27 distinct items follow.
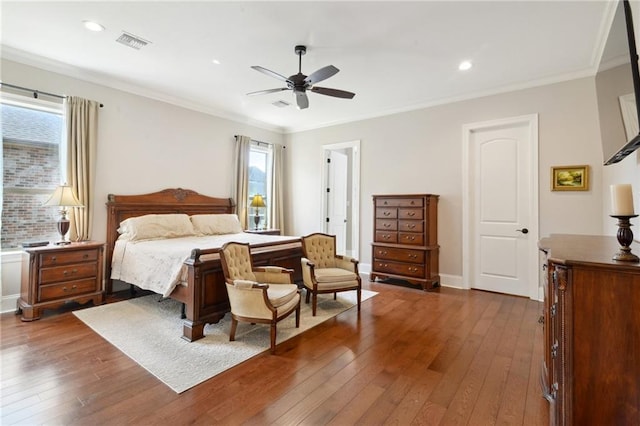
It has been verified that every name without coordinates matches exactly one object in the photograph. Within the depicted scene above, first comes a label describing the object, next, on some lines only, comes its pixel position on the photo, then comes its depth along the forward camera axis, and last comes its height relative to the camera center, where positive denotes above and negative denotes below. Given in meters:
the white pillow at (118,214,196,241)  4.11 -0.18
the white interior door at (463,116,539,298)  4.22 +0.15
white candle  1.56 +0.10
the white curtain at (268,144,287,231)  6.57 +0.55
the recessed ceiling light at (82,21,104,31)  2.94 +1.88
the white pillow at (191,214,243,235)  4.88 -0.15
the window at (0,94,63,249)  3.59 +0.59
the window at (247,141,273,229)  6.35 +0.86
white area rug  2.34 -1.18
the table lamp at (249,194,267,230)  5.89 +0.24
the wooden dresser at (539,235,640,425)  1.40 -0.60
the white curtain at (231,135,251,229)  5.85 +0.75
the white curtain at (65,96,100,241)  3.88 +0.73
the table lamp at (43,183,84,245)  3.53 +0.15
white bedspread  3.09 -0.52
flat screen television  1.85 +0.90
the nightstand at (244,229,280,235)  5.62 -0.32
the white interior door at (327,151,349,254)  6.62 +0.36
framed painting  3.82 +0.52
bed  2.85 -0.45
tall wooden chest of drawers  4.65 -0.37
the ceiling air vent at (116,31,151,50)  3.15 +1.88
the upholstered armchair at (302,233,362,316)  3.61 -0.70
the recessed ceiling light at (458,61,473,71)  3.66 +1.89
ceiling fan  3.01 +1.42
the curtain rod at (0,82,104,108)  3.50 +1.50
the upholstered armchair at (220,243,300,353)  2.68 -0.73
